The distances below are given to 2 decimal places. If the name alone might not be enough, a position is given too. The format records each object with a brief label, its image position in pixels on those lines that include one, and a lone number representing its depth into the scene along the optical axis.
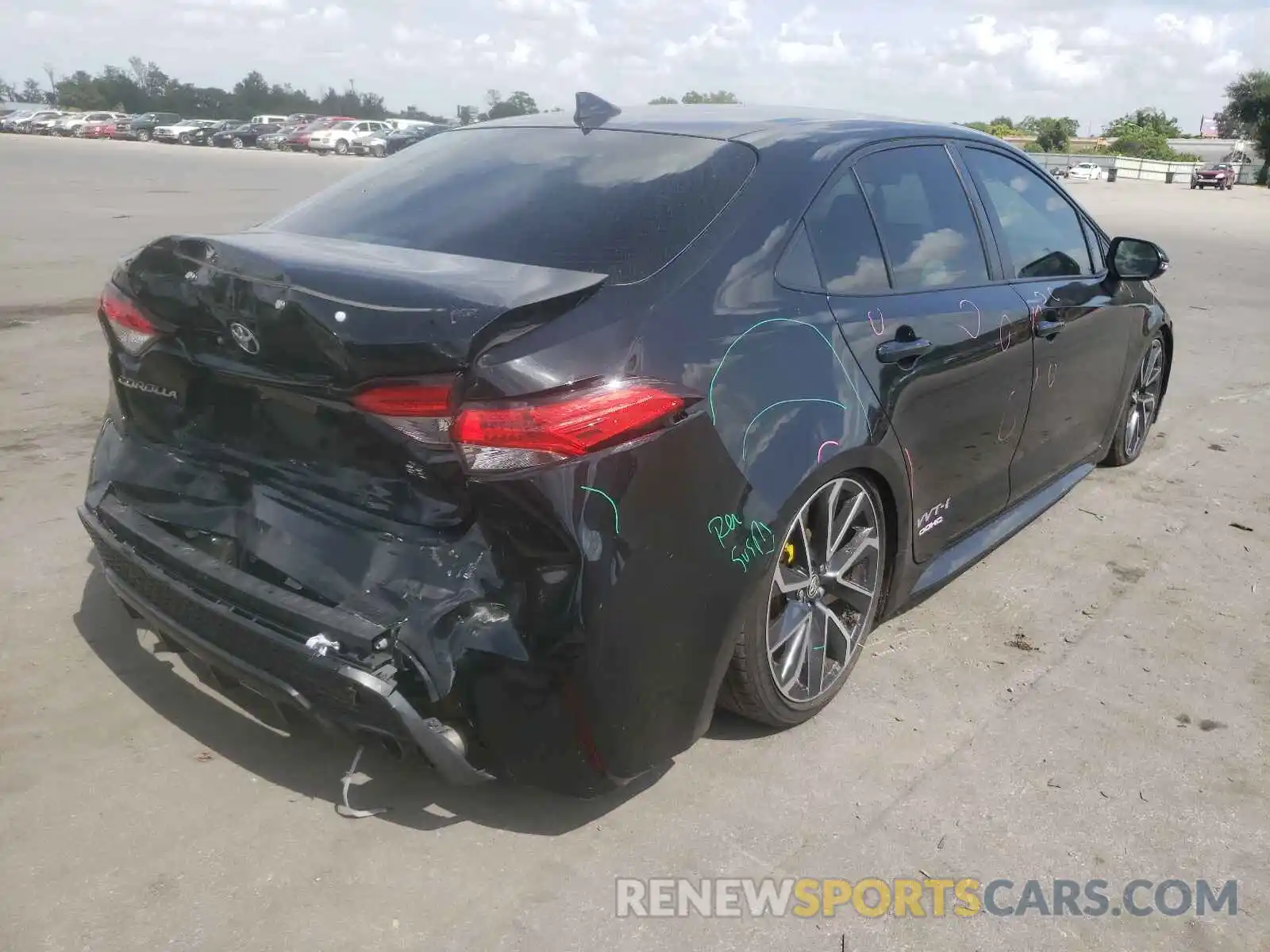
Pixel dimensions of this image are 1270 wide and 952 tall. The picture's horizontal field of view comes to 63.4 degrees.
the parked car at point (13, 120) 60.62
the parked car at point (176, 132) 56.94
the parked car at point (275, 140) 54.06
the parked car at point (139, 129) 57.16
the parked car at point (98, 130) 57.16
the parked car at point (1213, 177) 52.12
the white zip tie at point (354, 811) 2.52
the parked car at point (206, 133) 57.44
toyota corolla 2.16
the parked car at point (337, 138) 50.25
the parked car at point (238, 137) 55.81
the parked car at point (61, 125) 58.55
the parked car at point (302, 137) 51.59
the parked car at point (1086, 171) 55.91
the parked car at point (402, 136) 45.84
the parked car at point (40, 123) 59.66
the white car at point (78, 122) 57.59
